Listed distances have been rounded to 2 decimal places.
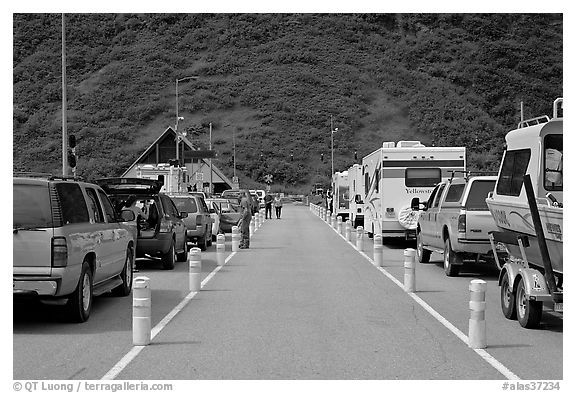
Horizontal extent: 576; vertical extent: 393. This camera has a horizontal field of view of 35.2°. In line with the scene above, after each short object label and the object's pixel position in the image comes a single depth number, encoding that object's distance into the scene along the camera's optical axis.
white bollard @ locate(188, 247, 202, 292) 15.84
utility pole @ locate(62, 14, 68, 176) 28.19
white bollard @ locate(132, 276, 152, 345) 10.31
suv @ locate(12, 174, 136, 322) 11.19
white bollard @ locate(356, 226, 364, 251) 26.38
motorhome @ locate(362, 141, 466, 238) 27.48
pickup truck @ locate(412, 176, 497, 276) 18.06
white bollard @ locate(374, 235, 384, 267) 21.27
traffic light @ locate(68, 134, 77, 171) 28.05
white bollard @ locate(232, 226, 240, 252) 26.59
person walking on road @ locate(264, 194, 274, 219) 56.97
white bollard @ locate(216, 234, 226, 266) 20.67
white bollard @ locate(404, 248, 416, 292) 15.71
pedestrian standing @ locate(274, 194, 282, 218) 55.22
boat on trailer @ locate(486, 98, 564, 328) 11.11
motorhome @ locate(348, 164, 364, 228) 38.09
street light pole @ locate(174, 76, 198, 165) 51.33
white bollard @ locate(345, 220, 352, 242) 31.81
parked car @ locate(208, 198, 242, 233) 37.80
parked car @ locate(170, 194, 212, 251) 26.44
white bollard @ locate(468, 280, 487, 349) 10.23
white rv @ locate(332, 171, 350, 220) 50.41
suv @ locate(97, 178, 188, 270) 19.58
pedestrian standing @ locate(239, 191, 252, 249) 27.69
